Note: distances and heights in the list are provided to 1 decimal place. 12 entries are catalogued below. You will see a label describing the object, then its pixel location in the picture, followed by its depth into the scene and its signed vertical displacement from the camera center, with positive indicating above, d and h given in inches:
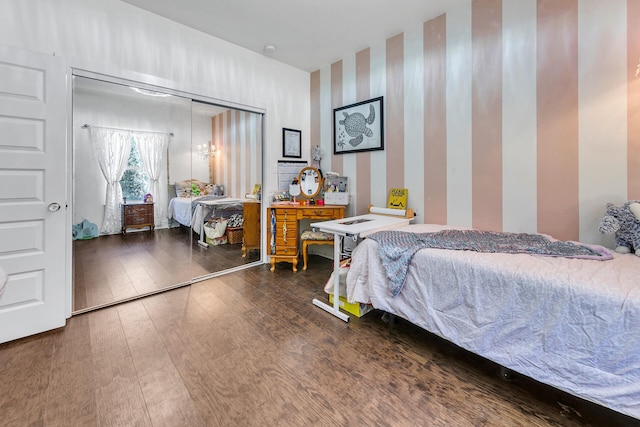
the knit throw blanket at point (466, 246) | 65.0 -8.5
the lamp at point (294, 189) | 144.2 +12.7
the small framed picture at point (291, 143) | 151.0 +39.4
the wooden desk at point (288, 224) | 132.0 -5.5
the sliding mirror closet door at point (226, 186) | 143.3 +15.0
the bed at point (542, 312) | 44.6 -19.9
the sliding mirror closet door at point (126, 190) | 94.9 +9.5
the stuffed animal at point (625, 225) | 65.4 -3.1
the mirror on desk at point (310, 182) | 142.7 +16.3
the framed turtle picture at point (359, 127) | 125.7 +42.1
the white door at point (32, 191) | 73.3 +6.4
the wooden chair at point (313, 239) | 131.7 -12.6
